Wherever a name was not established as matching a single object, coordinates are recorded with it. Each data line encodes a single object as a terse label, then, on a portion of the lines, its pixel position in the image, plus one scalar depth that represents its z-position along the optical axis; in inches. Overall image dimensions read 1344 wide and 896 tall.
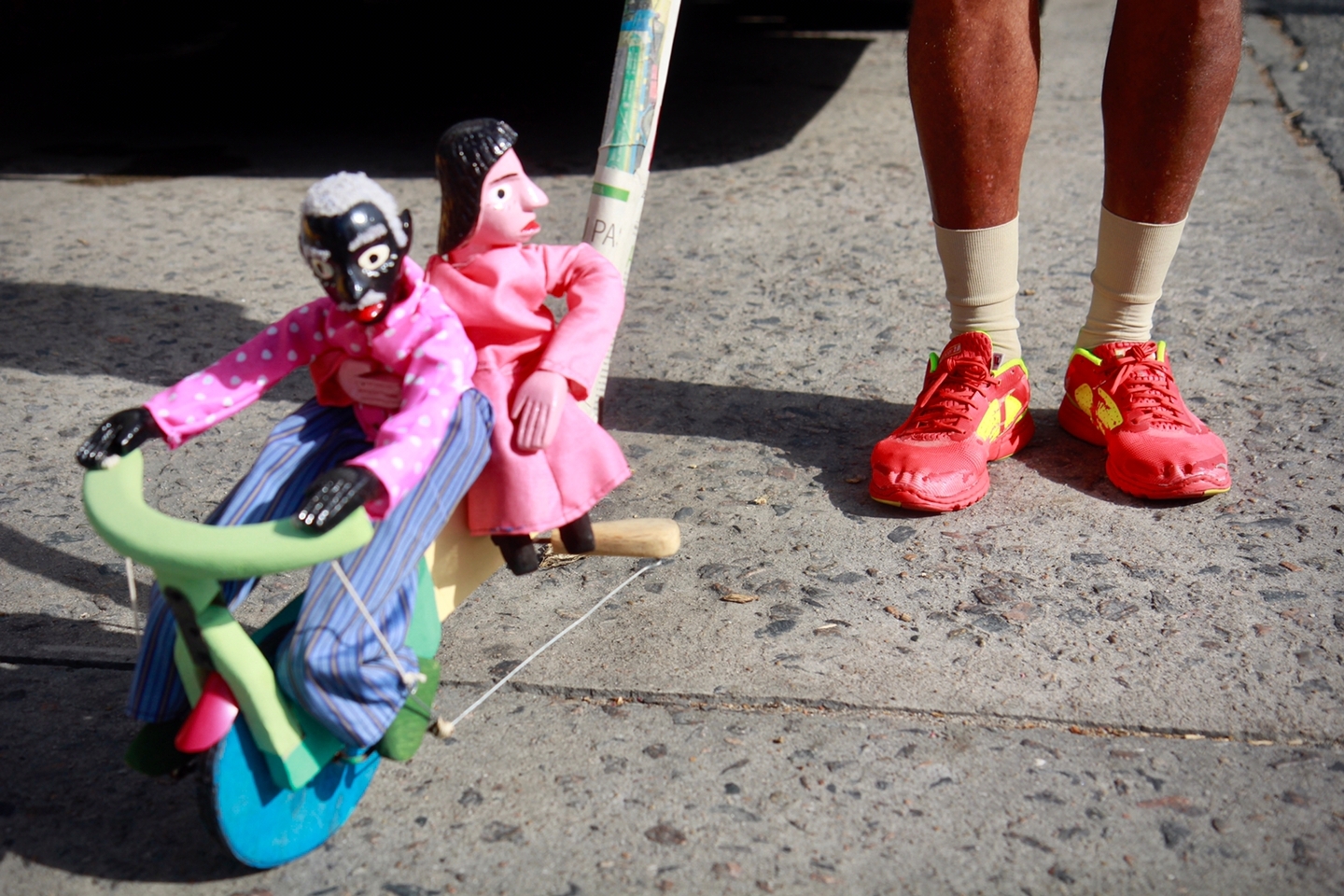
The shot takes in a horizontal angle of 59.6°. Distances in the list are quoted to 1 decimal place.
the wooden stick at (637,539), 65.5
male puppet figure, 52.1
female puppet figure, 58.7
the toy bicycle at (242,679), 48.9
